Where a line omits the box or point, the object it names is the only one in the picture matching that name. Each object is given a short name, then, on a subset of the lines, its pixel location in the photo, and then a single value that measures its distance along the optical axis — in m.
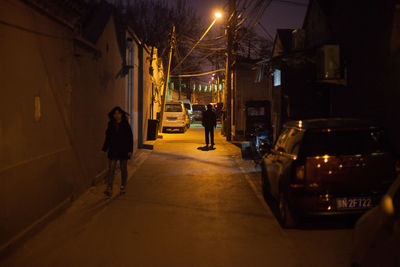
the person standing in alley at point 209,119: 17.96
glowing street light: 20.56
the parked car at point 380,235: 2.71
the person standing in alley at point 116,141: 8.77
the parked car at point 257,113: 22.37
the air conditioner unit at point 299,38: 16.81
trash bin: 21.84
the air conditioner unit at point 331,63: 11.92
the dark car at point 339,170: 5.71
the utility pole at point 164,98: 25.13
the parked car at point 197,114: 47.99
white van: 28.83
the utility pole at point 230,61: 21.55
